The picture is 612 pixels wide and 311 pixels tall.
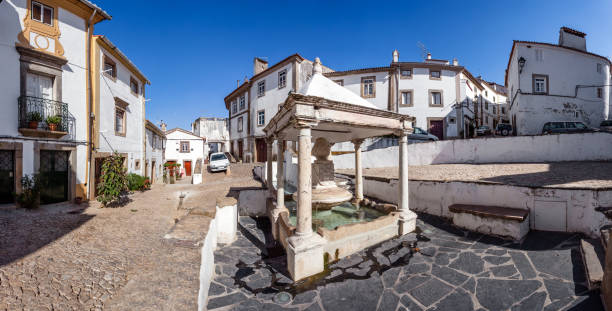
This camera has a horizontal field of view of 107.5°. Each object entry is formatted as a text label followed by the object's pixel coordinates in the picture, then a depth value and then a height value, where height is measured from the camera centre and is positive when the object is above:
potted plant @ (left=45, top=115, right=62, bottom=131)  9.00 +1.48
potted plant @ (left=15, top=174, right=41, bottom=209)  8.34 -1.28
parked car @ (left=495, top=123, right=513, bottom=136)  18.06 +2.10
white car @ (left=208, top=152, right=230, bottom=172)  20.02 -0.61
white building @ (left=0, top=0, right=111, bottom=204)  8.52 +2.71
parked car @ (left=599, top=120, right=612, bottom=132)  16.80 +2.29
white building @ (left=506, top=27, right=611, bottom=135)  18.19 +5.68
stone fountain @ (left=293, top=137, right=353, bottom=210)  5.92 -0.76
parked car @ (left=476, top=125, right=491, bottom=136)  19.13 +2.09
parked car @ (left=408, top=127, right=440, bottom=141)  16.28 +1.43
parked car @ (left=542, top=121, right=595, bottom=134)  15.24 +1.95
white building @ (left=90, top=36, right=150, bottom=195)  10.70 +2.80
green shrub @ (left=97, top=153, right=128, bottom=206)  9.06 -0.96
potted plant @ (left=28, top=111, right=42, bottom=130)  8.73 +1.57
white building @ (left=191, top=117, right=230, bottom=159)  37.44 +4.78
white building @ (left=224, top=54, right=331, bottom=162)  20.22 +6.09
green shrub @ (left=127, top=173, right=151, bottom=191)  12.70 -1.44
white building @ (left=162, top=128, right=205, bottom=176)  29.62 +1.14
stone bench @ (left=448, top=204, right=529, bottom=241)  5.04 -1.57
